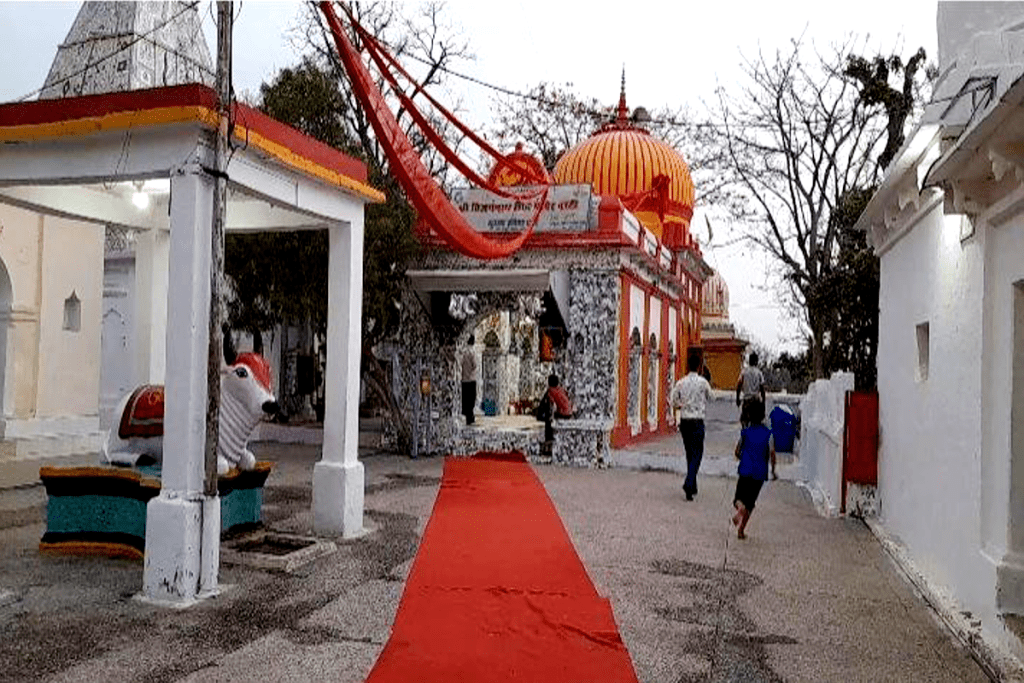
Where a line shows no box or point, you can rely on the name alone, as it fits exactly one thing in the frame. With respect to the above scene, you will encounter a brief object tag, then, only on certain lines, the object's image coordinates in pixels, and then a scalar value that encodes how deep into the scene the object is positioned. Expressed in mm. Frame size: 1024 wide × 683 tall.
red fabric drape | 7145
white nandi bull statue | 7234
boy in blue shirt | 8453
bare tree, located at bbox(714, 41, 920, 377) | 20859
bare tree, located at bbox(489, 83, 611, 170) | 26500
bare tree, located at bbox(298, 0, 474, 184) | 15750
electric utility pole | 6027
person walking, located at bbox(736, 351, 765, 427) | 16000
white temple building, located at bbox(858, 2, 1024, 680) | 5059
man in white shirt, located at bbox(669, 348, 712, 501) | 10766
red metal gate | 9609
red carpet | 4711
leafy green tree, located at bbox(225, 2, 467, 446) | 13586
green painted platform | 6766
